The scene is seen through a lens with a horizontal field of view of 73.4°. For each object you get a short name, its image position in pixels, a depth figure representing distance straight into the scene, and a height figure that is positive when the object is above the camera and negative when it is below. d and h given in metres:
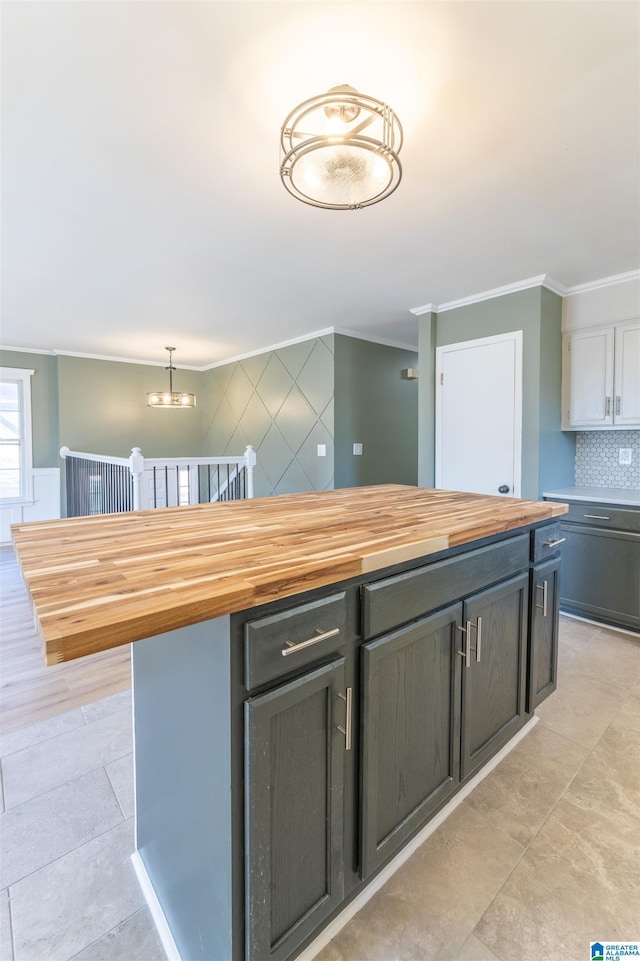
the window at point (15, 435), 5.06 +0.36
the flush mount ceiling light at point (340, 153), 1.23 +0.93
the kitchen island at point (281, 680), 0.80 -0.51
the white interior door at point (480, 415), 3.17 +0.39
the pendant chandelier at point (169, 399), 4.84 +0.74
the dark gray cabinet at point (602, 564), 2.73 -0.66
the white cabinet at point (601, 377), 2.92 +0.62
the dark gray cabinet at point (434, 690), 1.07 -0.67
